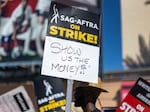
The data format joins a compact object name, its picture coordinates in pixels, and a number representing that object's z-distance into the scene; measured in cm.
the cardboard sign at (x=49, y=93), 477
